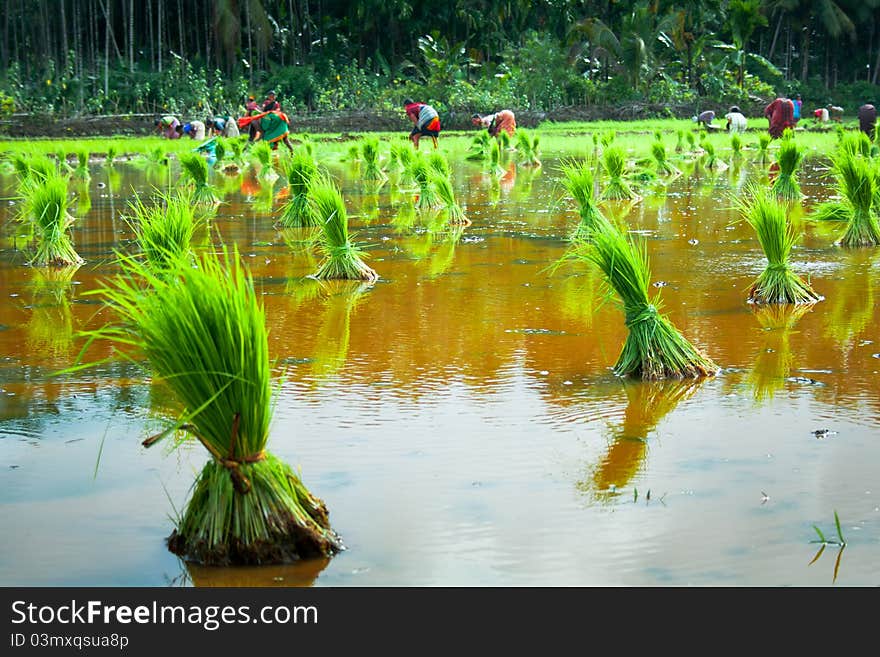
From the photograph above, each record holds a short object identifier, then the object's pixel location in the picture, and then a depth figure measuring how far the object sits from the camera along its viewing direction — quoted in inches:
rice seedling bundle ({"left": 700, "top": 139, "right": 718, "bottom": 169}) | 808.8
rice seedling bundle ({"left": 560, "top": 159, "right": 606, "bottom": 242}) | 382.3
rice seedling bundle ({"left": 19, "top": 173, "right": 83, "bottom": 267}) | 373.1
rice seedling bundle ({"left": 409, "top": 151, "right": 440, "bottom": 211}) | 535.6
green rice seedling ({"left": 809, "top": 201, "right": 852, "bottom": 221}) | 450.5
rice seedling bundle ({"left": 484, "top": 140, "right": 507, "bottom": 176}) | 805.2
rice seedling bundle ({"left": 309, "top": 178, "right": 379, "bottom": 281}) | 327.0
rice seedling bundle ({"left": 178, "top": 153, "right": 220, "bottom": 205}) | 564.4
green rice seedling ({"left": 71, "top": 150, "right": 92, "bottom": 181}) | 796.6
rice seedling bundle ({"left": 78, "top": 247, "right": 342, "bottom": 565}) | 140.5
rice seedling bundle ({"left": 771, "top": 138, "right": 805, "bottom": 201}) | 516.4
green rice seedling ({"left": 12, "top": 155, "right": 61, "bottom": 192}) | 436.5
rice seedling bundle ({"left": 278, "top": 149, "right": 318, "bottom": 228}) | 439.1
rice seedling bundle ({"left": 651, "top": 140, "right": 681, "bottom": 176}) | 721.0
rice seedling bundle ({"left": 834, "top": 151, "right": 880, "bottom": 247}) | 370.0
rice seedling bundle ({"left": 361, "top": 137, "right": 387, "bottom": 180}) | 718.5
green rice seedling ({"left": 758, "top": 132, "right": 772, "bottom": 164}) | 853.2
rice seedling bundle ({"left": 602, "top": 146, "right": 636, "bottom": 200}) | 557.3
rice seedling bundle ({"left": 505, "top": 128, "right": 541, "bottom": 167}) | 915.4
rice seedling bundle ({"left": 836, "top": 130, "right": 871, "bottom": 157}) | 566.4
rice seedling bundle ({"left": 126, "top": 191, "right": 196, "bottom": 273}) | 286.7
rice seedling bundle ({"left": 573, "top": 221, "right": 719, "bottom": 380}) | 224.1
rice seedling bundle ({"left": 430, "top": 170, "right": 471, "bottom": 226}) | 473.4
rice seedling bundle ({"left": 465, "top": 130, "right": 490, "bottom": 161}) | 943.1
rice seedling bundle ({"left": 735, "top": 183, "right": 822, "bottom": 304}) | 282.2
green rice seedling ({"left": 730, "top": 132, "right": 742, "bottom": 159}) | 889.5
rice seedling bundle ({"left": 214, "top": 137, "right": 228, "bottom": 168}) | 878.0
